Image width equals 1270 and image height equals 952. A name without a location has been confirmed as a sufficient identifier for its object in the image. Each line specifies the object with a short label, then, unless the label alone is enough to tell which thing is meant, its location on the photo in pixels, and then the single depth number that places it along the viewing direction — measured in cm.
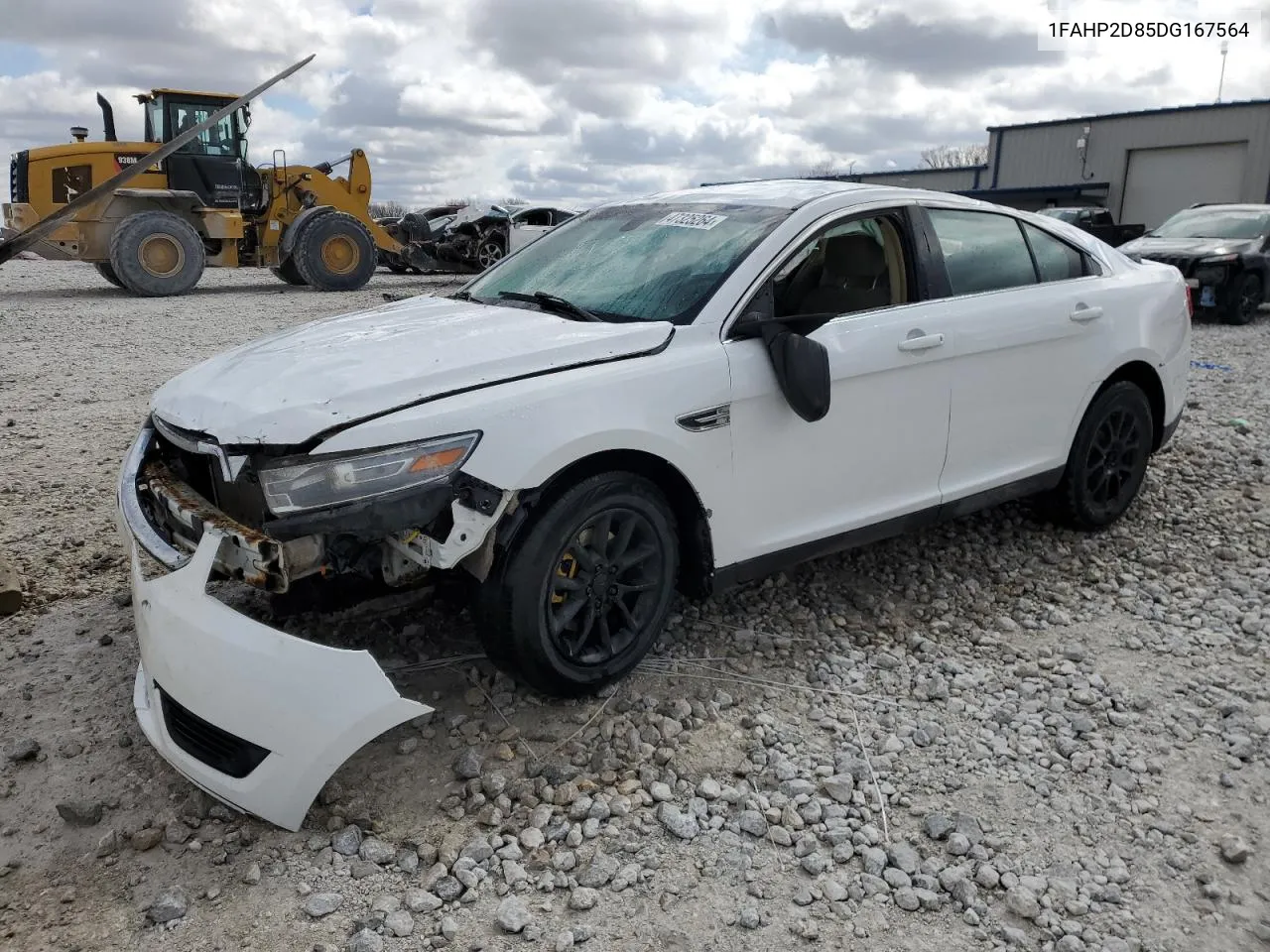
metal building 2744
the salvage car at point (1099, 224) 2070
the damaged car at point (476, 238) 1925
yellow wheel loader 1481
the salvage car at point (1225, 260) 1273
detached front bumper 256
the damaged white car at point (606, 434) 270
